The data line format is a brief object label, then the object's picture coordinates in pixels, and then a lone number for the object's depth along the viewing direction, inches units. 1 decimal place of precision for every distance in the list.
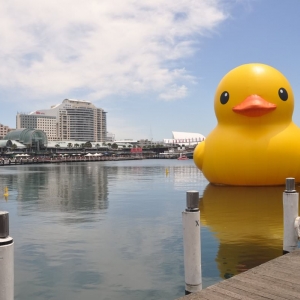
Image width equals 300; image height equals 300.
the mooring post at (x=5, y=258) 121.6
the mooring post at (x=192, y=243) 176.4
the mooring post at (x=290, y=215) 231.9
